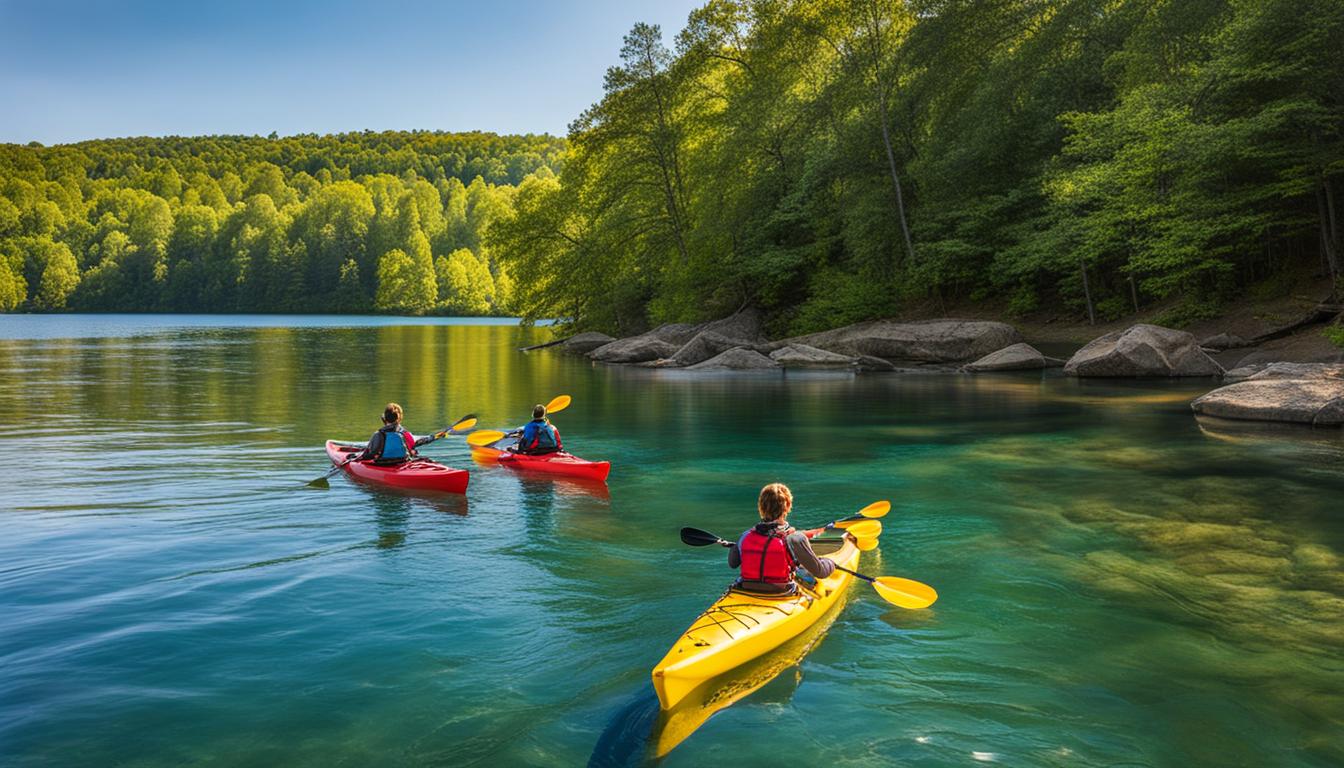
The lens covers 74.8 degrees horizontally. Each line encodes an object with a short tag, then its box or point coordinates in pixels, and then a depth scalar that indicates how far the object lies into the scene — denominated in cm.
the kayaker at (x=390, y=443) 1196
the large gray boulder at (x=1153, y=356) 2283
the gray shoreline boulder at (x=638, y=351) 3547
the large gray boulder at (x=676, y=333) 3731
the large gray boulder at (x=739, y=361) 3100
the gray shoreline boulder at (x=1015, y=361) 2652
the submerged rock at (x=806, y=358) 2977
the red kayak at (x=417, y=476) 1154
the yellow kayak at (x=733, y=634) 523
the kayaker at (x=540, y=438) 1313
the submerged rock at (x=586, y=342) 4269
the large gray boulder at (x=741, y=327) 3691
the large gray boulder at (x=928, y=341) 2853
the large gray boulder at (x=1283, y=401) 1559
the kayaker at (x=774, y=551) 632
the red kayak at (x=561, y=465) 1220
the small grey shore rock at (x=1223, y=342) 2407
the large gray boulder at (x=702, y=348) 3328
